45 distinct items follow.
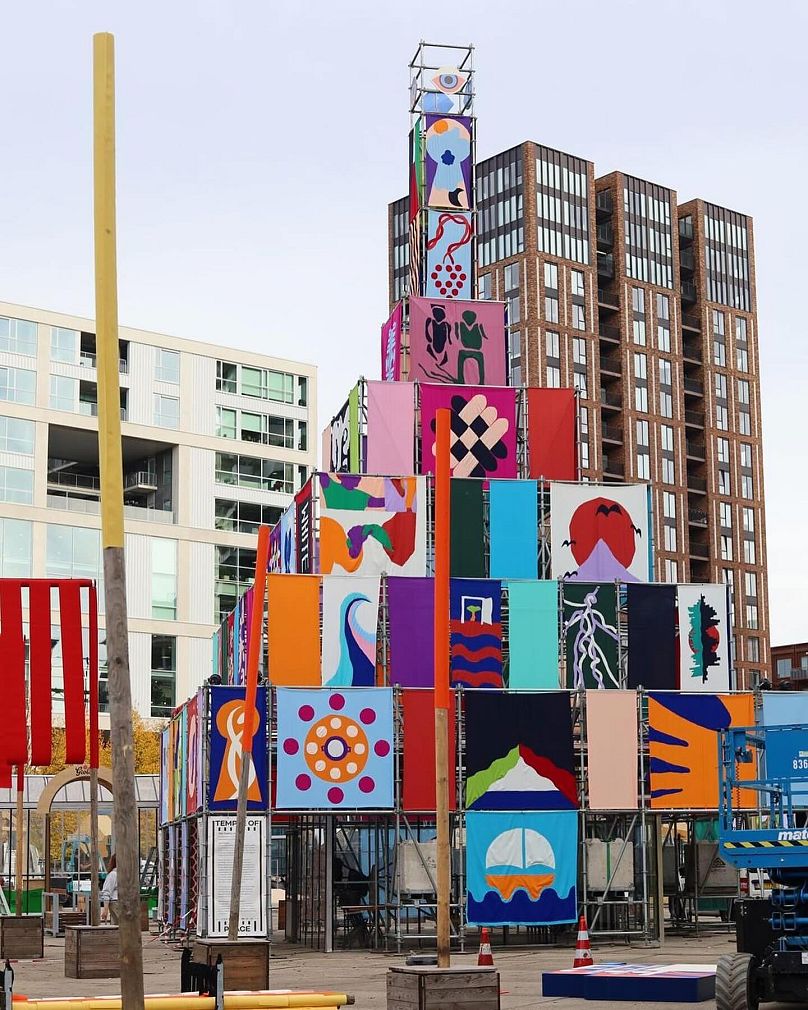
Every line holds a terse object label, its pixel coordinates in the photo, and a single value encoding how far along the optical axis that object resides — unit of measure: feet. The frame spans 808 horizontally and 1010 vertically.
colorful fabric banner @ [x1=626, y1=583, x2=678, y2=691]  117.50
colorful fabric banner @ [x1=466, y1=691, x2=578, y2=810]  108.88
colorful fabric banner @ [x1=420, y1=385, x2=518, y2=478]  128.16
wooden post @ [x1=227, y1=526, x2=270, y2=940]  75.56
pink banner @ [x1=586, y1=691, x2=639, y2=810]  111.24
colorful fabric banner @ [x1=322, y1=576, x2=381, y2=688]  113.60
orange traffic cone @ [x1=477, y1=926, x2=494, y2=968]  76.64
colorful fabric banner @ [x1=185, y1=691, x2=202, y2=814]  112.68
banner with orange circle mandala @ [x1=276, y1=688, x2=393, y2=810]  107.24
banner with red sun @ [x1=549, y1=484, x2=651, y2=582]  123.24
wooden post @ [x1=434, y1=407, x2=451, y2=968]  57.00
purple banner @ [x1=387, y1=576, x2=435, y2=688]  114.42
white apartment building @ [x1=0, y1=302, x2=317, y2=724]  299.79
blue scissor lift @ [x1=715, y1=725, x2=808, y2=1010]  50.47
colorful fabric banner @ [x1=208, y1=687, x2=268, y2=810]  106.32
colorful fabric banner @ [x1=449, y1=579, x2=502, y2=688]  115.34
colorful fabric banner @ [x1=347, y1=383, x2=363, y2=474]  129.80
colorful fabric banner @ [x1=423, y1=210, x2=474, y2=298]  137.49
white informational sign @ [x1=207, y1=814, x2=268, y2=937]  104.47
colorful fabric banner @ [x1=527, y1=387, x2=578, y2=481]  130.31
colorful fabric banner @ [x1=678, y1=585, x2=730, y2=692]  118.42
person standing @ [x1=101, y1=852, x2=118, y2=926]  116.22
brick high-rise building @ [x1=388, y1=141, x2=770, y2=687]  394.11
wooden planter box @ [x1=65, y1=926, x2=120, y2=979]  82.33
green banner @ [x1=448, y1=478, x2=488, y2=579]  121.39
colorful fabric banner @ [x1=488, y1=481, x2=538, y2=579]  121.80
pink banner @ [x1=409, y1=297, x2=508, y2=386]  133.59
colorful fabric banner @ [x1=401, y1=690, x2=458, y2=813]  108.88
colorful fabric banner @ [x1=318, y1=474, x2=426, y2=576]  120.47
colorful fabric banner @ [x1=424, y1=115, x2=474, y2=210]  138.31
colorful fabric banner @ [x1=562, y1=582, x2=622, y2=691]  116.57
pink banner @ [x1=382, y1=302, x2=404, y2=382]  135.44
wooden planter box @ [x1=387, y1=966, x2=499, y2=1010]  53.67
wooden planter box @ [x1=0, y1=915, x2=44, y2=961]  102.83
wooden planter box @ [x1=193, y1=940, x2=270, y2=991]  68.03
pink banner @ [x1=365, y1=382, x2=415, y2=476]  127.34
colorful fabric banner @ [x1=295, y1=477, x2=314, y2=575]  124.47
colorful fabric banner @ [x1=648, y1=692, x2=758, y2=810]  112.68
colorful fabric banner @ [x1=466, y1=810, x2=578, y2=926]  107.14
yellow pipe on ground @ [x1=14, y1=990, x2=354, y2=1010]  47.97
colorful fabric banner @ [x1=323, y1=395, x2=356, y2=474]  135.23
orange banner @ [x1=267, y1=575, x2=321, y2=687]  113.19
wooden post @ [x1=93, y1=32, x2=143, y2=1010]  38.73
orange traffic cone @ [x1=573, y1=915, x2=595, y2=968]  79.15
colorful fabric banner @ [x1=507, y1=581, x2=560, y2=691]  115.85
